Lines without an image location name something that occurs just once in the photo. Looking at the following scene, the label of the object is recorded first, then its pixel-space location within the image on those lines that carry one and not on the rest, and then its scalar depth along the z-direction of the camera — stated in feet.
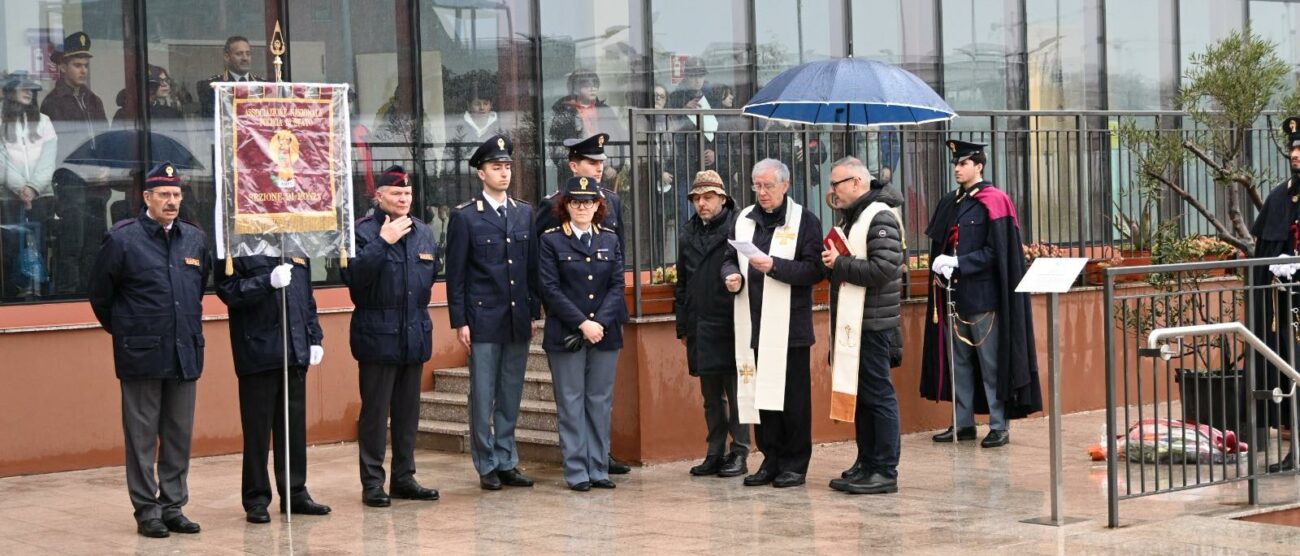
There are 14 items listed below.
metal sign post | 26.76
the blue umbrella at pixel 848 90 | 32.91
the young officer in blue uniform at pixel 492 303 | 32.19
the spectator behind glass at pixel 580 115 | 42.96
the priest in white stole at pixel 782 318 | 31.60
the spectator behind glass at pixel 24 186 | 35.58
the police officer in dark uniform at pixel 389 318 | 30.53
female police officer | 31.99
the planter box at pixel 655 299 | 35.47
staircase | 35.69
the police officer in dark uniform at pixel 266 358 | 28.99
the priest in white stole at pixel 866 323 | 30.50
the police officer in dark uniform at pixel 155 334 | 27.86
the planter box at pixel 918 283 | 39.75
